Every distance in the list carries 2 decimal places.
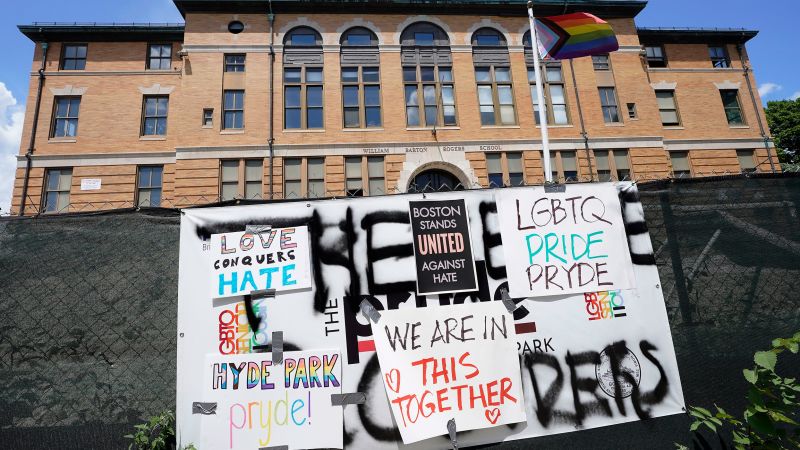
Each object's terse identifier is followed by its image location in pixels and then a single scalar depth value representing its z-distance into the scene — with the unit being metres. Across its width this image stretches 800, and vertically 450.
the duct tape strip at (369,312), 3.25
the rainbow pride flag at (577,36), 7.77
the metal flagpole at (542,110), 5.69
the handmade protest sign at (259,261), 3.32
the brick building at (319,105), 19.66
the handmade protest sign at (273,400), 3.08
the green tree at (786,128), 37.94
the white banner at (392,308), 3.21
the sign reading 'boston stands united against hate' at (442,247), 3.41
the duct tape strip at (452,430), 3.08
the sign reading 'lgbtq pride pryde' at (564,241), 3.52
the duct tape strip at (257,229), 3.44
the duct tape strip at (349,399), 3.14
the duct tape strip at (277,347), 3.18
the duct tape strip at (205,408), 3.11
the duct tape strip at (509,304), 3.38
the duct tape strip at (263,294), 3.30
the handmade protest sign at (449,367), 3.14
